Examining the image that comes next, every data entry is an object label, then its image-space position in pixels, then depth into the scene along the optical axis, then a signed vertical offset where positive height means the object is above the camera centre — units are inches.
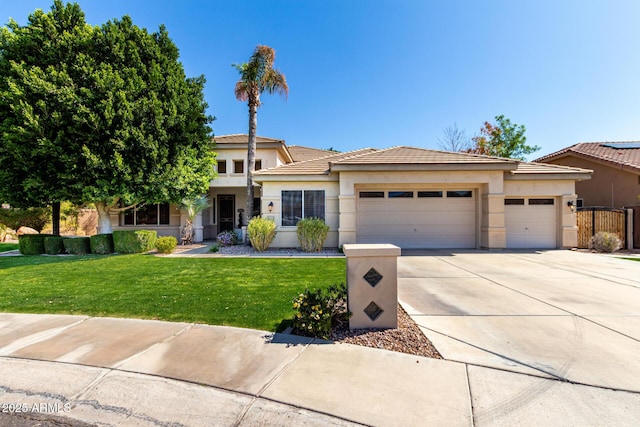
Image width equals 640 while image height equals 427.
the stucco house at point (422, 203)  509.0 +18.6
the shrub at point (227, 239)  572.3 -45.8
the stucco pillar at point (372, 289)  164.7 -41.3
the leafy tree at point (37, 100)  420.5 +166.2
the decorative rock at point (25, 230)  730.2 -34.3
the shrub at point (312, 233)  489.7 -30.4
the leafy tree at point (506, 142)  1071.6 +256.9
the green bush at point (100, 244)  494.3 -46.3
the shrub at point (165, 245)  489.1 -48.1
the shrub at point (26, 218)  729.6 -4.1
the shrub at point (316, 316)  155.7 -54.3
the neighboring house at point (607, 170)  586.2 +84.8
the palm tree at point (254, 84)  553.6 +247.1
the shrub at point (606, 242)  480.1 -47.1
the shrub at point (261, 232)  500.7 -29.2
